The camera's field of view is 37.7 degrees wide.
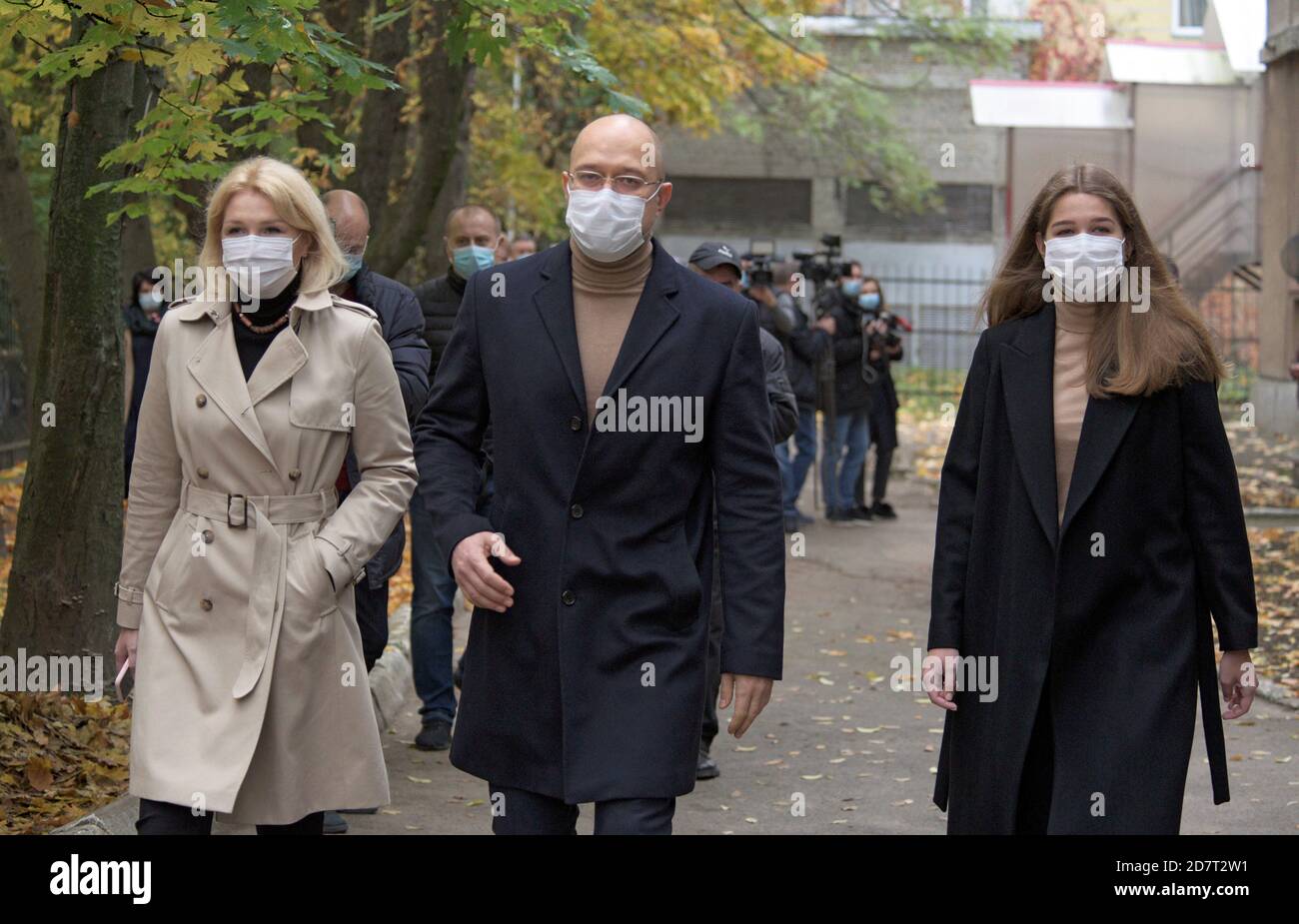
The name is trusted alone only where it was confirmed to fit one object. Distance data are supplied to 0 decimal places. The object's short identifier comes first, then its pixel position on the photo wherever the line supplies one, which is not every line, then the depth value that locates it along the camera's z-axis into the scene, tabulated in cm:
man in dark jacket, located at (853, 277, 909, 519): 1641
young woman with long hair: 434
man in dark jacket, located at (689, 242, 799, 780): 773
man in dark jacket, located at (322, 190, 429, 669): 636
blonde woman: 458
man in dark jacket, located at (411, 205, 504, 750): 797
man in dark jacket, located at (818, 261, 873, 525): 1593
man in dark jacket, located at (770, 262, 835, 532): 1438
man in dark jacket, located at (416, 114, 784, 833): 415
